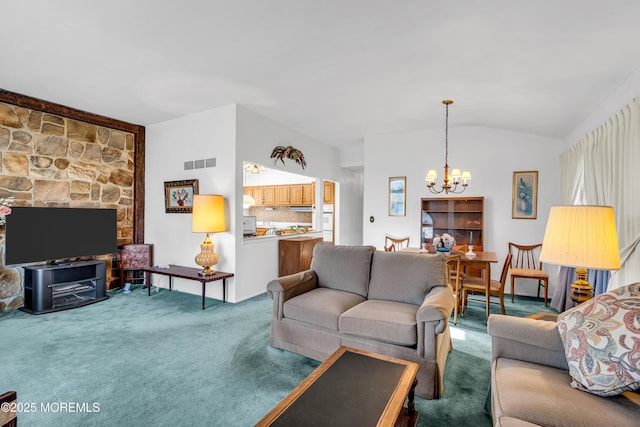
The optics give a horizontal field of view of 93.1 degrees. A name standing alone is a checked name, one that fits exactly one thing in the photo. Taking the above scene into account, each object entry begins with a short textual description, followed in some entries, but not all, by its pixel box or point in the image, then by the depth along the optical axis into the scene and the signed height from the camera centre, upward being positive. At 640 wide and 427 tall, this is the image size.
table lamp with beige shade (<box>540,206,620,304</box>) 1.84 -0.16
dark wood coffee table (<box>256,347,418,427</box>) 1.31 -0.91
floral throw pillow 1.35 -0.63
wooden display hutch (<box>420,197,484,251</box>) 5.14 -0.14
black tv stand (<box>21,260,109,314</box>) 3.81 -1.08
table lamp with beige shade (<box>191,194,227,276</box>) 4.09 -0.18
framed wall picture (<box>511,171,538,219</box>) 4.84 +0.26
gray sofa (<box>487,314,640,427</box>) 1.25 -0.84
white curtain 2.42 +0.35
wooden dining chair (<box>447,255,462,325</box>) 3.49 -0.82
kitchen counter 4.66 -0.48
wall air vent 4.52 +0.68
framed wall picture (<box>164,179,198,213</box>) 4.73 +0.20
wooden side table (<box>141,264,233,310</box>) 4.02 -0.93
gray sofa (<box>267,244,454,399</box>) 2.15 -0.83
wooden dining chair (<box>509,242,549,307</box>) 4.47 -0.77
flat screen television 3.77 -0.38
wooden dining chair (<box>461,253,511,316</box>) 3.59 -0.90
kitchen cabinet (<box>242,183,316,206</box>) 7.75 +0.39
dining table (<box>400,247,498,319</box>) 3.51 -0.59
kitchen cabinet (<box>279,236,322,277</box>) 5.09 -0.80
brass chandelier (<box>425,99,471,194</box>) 4.01 +0.49
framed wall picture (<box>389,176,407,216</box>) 5.70 +0.27
